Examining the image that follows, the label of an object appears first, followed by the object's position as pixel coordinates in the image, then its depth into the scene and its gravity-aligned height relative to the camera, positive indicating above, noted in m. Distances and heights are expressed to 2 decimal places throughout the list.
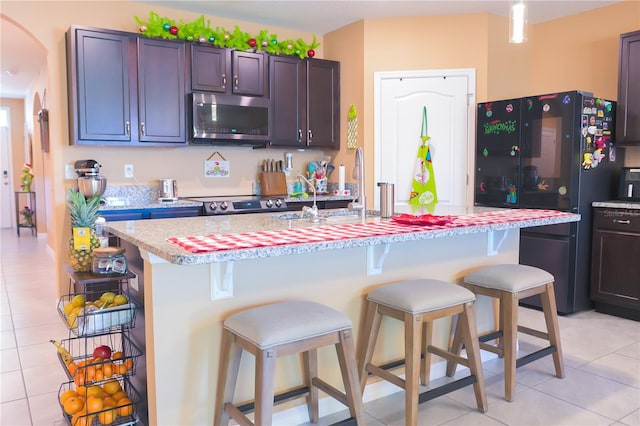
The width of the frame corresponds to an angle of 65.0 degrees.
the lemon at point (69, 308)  2.13 -0.56
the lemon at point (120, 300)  2.14 -0.53
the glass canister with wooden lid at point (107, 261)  2.08 -0.35
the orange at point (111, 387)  2.18 -0.91
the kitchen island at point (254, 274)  1.85 -0.43
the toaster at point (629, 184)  4.00 -0.06
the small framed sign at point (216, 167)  4.82 +0.09
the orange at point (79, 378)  2.13 -0.86
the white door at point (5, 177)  9.54 -0.01
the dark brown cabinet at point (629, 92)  3.97 +0.68
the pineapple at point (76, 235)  2.16 -0.25
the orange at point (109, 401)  2.13 -0.96
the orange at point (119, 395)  2.16 -0.95
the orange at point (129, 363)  2.22 -0.83
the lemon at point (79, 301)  2.14 -0.53
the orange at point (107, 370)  2.17 -0.83
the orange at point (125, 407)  2.13 -0.98
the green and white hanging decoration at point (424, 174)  4.86 +0.03
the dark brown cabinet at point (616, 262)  3.79 -0.66
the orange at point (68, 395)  2.15 -0.93
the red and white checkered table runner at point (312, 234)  1.75 -0.23
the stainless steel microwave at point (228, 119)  4.35 +0.51
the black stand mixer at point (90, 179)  3.90 -0.02
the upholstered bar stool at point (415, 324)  2.09 -0.65
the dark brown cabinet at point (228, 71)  4.35 +0.94
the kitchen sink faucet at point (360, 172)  2.65 +0.03
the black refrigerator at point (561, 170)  3.89 +0.05
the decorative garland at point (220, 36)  4.14 +1.24
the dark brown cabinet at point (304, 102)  4.78 +0.73
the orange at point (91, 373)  2.16 -0.85
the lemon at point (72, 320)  2.02 -0.59
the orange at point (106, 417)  2.10 -1.01
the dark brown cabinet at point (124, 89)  3.90 +0.71
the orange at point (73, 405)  2.09 -0.95
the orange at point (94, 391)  2.14 -0.92
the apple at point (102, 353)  2.22 -0.78
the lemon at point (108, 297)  2.13 -0.51
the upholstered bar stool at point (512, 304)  2.49 -0.65
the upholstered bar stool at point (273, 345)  1.71 -0.60
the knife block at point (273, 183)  5.00 -0.06
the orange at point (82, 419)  2.07 -1.01
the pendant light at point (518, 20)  2.43 +0.77
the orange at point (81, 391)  2.13 -0.91
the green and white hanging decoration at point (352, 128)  5.04 +0.50
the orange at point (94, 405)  2.08 -0.95
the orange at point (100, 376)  2.16 -0.86
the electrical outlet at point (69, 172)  4.14 +0.04
